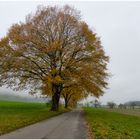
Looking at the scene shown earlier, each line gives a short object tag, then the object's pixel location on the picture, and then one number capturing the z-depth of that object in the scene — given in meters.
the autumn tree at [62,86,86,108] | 19.37
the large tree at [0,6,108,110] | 18.19
